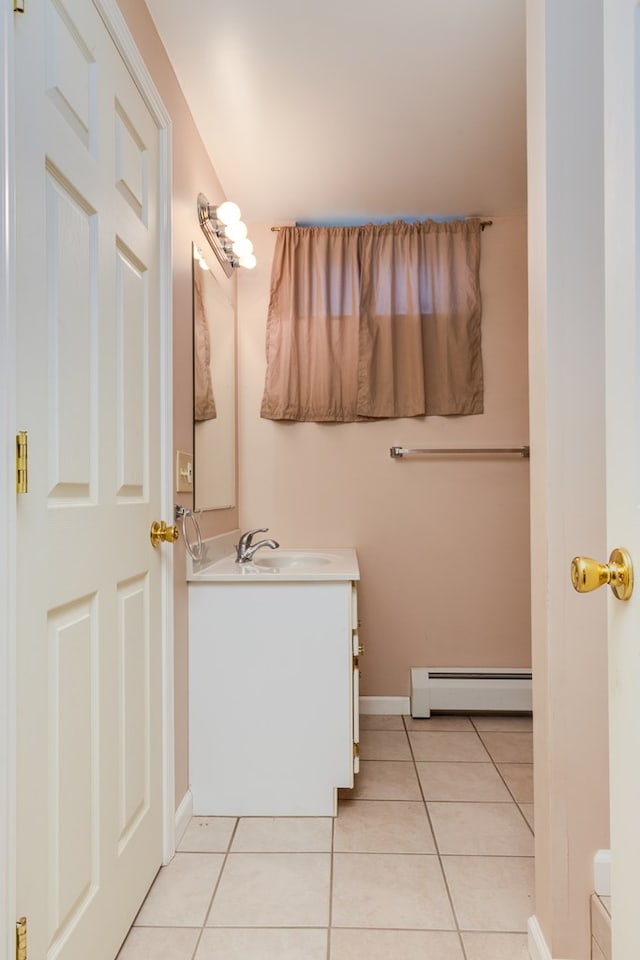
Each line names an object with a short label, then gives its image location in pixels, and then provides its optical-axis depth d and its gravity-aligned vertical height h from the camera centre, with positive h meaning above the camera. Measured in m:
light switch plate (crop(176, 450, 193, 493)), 1.96 +0.02
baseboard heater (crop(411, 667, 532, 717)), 2.91 -0.99
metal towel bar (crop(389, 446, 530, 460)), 2.98 +0.12
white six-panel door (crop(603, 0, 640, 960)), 0.65 +0.06
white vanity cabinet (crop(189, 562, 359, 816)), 2.04 -0.70
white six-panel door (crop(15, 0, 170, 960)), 1.02 -0.02
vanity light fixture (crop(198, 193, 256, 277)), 2.34 +0.95
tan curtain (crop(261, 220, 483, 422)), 2.98 +0.73
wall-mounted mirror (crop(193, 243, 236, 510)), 2.23 +0.33
